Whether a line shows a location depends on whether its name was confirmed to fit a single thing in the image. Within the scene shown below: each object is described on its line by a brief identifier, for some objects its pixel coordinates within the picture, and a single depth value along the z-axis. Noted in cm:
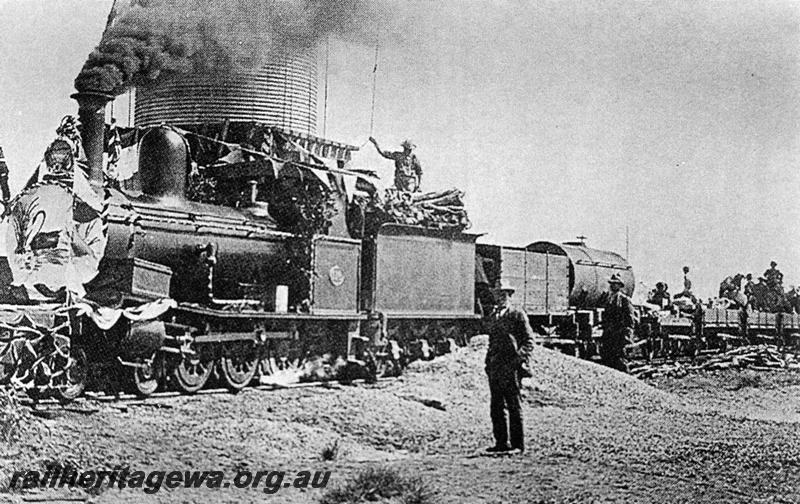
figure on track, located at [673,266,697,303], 1795
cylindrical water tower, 1527
